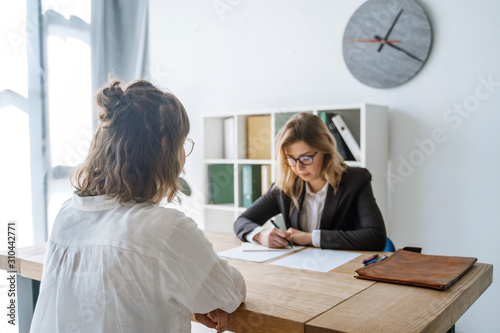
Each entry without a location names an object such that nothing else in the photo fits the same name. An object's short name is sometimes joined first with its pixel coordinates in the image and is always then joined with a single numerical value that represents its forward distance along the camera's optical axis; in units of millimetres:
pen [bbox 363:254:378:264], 1590
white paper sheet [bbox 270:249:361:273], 1582
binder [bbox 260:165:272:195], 3205
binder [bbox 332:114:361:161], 2793
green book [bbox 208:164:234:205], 3523
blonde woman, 2086
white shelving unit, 2746
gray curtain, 3467
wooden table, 1071
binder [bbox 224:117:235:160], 3420
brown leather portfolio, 1339
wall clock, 2773
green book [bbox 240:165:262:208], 3265
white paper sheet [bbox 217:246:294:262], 1719
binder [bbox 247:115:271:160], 3211
